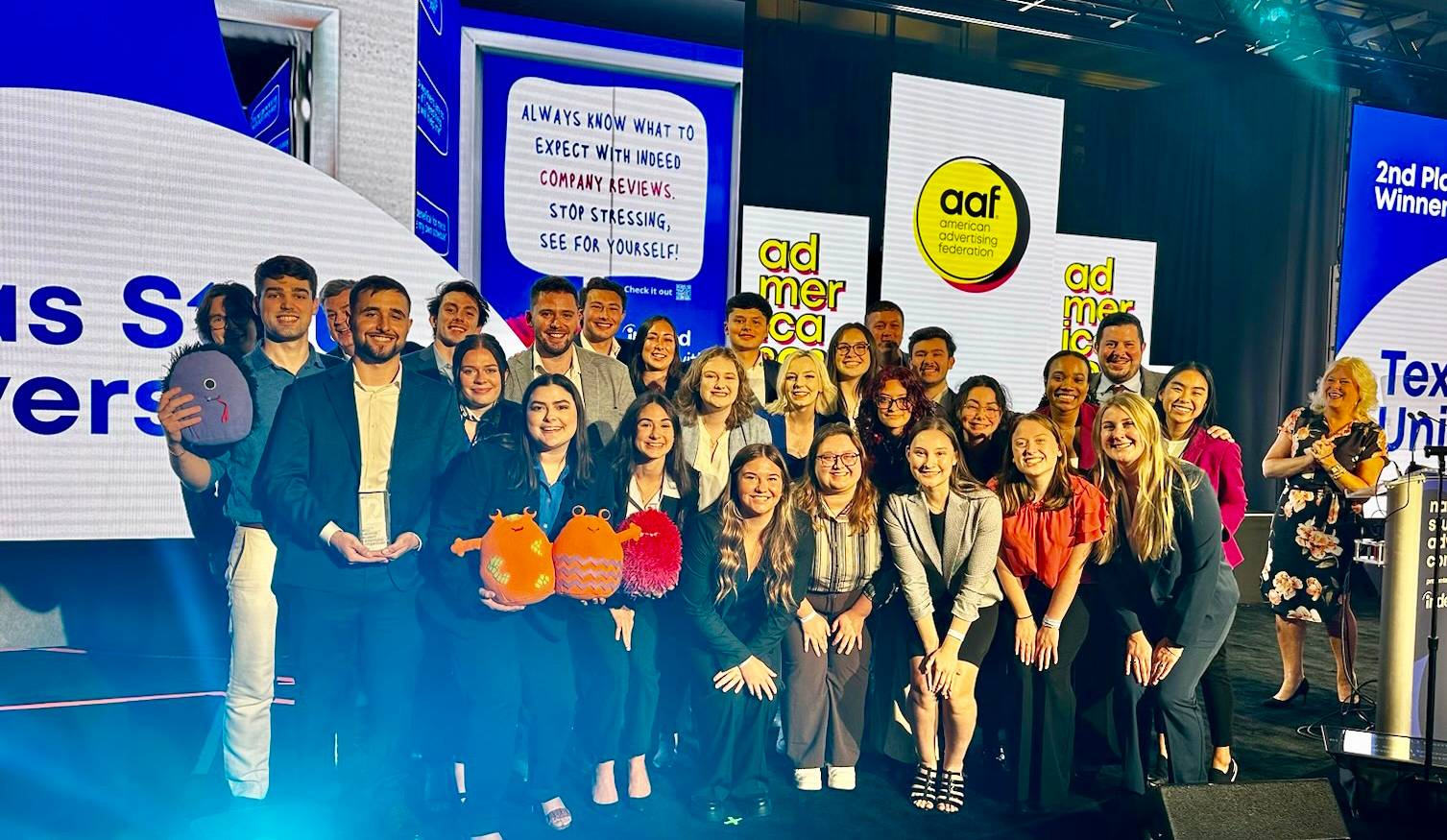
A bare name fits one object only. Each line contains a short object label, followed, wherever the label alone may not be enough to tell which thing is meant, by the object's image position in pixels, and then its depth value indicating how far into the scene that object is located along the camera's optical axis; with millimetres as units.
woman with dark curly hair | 3643
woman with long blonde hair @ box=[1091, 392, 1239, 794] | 3617
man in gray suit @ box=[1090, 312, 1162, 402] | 4051
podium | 3830
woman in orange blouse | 3568
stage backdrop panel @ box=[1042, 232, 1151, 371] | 6059
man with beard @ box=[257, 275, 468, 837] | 3146
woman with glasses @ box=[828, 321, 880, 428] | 3879
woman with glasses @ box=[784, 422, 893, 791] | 3480
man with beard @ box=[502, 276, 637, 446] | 3484
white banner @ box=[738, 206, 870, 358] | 5227
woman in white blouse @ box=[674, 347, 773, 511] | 3504
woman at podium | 4539
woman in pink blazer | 3818
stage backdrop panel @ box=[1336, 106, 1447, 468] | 5988
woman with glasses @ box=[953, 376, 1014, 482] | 3723
